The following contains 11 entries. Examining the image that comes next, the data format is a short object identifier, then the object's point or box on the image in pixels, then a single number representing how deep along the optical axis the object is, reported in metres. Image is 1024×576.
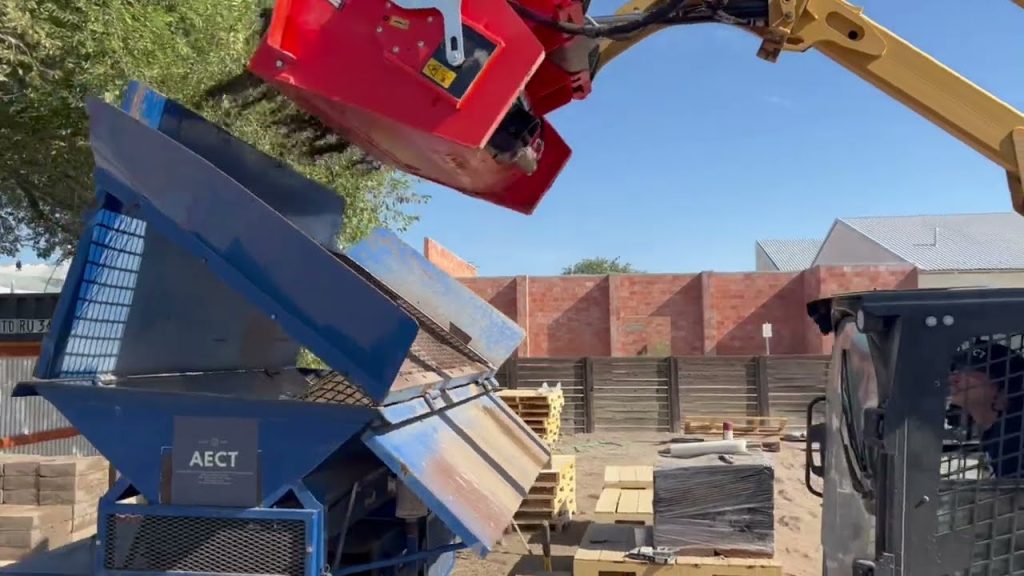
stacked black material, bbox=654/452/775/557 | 4.60
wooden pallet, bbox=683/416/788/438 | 15.38
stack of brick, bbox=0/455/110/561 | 5.98
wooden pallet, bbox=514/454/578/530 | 8.50
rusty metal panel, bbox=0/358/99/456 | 10.02
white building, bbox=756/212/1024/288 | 31.94
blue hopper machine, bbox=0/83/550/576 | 2.66
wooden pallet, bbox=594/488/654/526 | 7.02
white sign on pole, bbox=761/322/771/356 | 22.19
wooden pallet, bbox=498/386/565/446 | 11.75
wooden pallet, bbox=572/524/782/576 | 4.52
